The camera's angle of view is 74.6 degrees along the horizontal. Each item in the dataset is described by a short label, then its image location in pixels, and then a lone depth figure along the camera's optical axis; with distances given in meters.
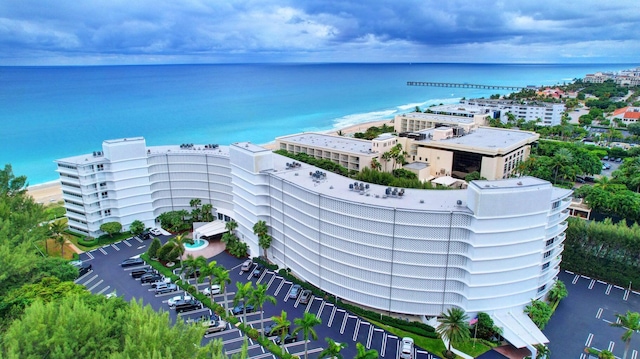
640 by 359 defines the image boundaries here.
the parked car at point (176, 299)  53.50
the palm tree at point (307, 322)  40.22
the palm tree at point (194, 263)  53.06
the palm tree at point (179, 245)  61.47
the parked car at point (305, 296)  53.41
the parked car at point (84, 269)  62.07
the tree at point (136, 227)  74.12
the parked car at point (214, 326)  47.91
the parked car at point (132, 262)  64.38
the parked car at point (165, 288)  56.69
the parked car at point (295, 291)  54.42
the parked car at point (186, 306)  52.72
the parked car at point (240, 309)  51.72
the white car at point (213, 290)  55.88
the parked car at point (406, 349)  43.81
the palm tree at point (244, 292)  45.22
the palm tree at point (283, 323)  41.94
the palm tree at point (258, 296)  44.66
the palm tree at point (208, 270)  49.91
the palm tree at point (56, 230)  67.69
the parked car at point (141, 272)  61.03
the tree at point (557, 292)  52.08
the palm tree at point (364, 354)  36.22
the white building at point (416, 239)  44.47
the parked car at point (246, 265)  61.67
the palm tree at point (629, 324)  40.31
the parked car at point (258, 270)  60.42
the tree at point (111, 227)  72.00
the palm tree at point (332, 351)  37.62
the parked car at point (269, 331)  47.26
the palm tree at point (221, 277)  48.49
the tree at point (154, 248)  65.62
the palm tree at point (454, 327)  42.44
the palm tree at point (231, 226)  68.56
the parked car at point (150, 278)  59.53
